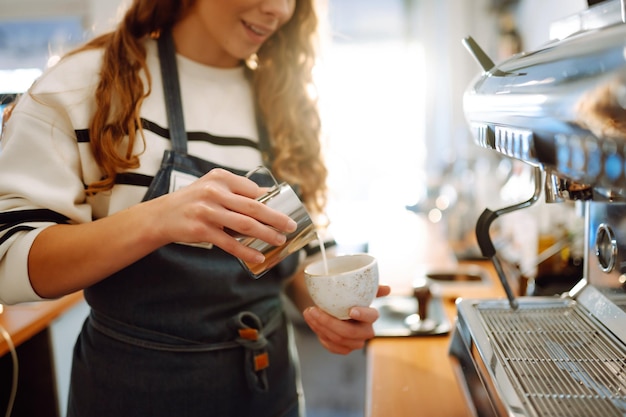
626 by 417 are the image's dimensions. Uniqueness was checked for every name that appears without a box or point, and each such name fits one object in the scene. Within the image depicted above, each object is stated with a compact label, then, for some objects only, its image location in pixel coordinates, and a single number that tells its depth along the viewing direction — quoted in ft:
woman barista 2.48
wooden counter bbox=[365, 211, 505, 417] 3.10
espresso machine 1.43
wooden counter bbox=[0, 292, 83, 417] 5.88
